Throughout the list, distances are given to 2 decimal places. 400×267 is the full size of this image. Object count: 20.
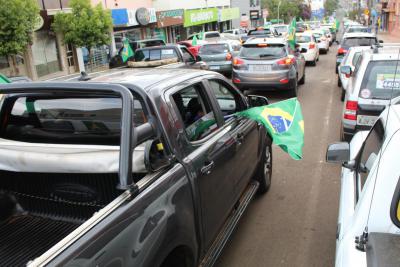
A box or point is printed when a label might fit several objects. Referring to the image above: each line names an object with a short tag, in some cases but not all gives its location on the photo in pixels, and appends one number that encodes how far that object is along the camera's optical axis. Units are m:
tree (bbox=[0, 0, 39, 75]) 15.84
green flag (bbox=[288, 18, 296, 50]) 18.04
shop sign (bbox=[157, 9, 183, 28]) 34.41
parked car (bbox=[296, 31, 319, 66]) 20.19
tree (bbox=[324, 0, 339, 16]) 154.18
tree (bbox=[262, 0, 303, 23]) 90.81
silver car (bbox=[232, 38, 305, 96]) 11.59
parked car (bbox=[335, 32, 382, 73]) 15.91
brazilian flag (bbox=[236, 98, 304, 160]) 4.54
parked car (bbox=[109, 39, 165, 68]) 19.36
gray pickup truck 2.35
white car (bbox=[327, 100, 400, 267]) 1.99
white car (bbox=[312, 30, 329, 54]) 26.68
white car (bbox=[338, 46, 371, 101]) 10.76
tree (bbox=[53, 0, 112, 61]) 21.02
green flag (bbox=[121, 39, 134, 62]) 16.78
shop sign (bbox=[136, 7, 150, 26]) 29.45
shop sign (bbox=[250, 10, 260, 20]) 76.94
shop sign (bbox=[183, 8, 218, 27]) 40.12
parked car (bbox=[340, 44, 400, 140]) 5.94
